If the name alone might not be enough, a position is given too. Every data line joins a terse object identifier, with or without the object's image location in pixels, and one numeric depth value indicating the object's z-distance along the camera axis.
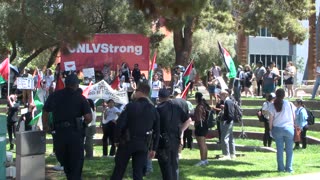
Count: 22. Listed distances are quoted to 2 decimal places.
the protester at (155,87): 22.69
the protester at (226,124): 14.39
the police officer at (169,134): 9.88
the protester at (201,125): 13.64
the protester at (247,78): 27.05
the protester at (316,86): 24.69
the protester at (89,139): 14.05
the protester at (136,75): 23.38
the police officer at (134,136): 8.80
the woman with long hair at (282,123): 12.05
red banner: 16.72
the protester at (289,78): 26.33
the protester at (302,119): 17.06
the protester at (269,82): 24.81
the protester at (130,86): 22.64
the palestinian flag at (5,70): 17.38
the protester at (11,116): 18.25
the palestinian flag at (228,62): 16.19
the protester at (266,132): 17.16
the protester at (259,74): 27.47
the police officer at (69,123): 9.22
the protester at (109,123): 15.60
